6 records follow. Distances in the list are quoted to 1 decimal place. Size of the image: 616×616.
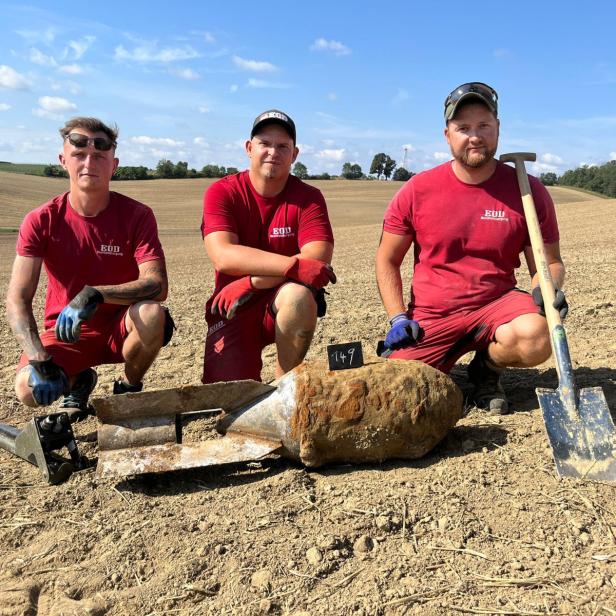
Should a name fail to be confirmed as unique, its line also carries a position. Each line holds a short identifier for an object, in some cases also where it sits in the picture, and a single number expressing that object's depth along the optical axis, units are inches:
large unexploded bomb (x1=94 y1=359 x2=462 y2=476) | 114.7
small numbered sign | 119.8
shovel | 109.3
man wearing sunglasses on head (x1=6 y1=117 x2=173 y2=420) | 145.0
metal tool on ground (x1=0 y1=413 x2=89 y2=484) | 117.7
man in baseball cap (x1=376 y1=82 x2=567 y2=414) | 141.6
